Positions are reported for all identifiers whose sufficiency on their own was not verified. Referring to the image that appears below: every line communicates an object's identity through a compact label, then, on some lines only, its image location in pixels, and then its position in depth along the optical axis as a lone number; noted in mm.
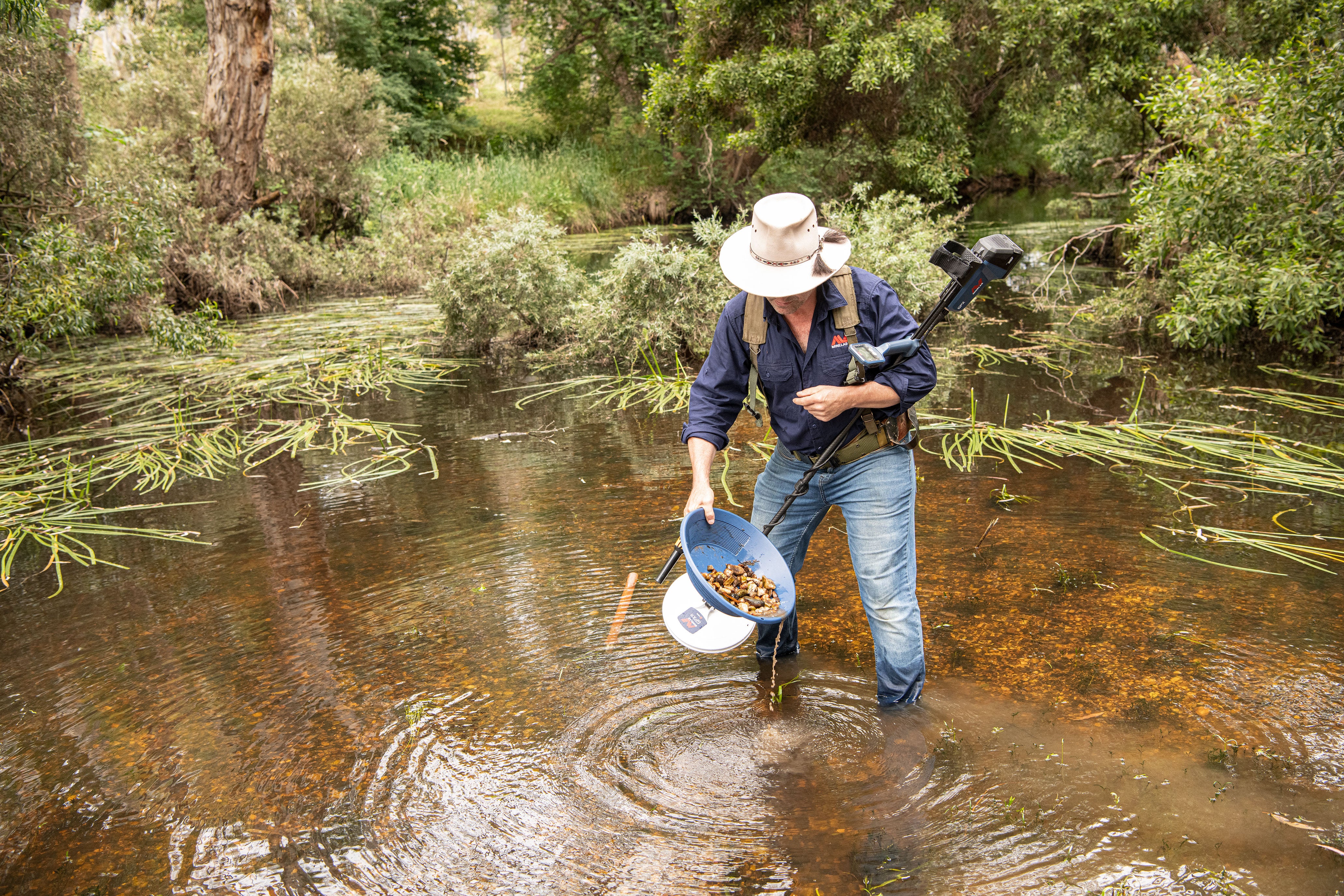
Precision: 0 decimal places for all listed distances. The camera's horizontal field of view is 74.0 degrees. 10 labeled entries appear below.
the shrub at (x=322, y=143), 14602
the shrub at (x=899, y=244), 8883
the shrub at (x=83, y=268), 7012
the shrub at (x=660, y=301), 8297
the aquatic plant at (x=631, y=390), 7527
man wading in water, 2762
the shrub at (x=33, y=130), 7312
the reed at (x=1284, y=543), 4020
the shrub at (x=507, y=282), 9227
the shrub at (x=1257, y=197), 6715
